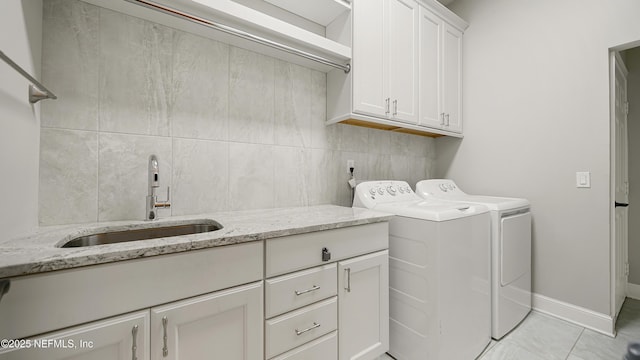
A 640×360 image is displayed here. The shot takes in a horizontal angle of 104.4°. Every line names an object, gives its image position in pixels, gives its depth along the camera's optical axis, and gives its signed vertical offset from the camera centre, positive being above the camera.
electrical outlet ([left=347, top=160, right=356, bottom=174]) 2.09 +0.14
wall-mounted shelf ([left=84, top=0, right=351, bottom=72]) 1.20 +0.85
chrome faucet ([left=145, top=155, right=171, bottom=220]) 1.19 -0.05
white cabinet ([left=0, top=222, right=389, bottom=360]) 0.67 -0.43
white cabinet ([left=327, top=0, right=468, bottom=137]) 1.77 +0.91
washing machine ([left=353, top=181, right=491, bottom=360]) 1.38 -0.60
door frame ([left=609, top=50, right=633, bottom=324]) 1.80 -0.04
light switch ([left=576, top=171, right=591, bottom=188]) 1.88 +0.02
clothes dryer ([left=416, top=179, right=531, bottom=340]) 1.72 -0.58
